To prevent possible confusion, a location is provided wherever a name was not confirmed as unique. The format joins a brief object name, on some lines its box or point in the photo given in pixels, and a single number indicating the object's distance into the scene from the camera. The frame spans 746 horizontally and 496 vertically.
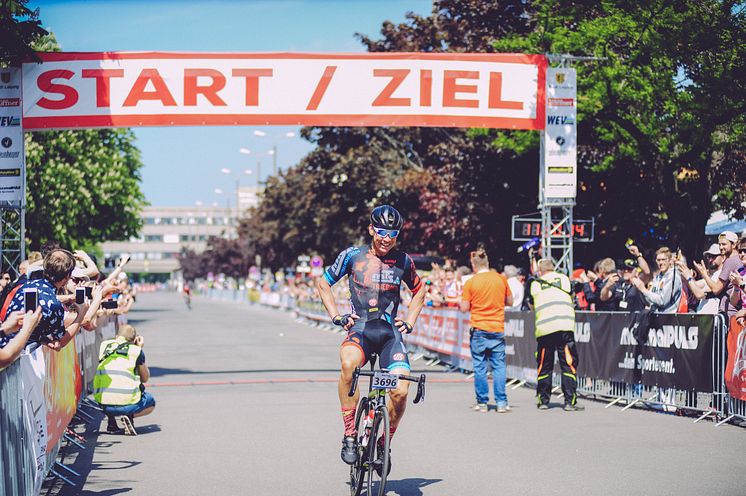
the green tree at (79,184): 41.47
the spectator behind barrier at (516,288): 17.36
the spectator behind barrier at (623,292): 14.91
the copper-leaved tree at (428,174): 32.06
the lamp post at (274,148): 68.81
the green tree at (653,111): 16.88
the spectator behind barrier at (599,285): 16.06
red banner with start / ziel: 17.55
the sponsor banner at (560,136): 17.91
